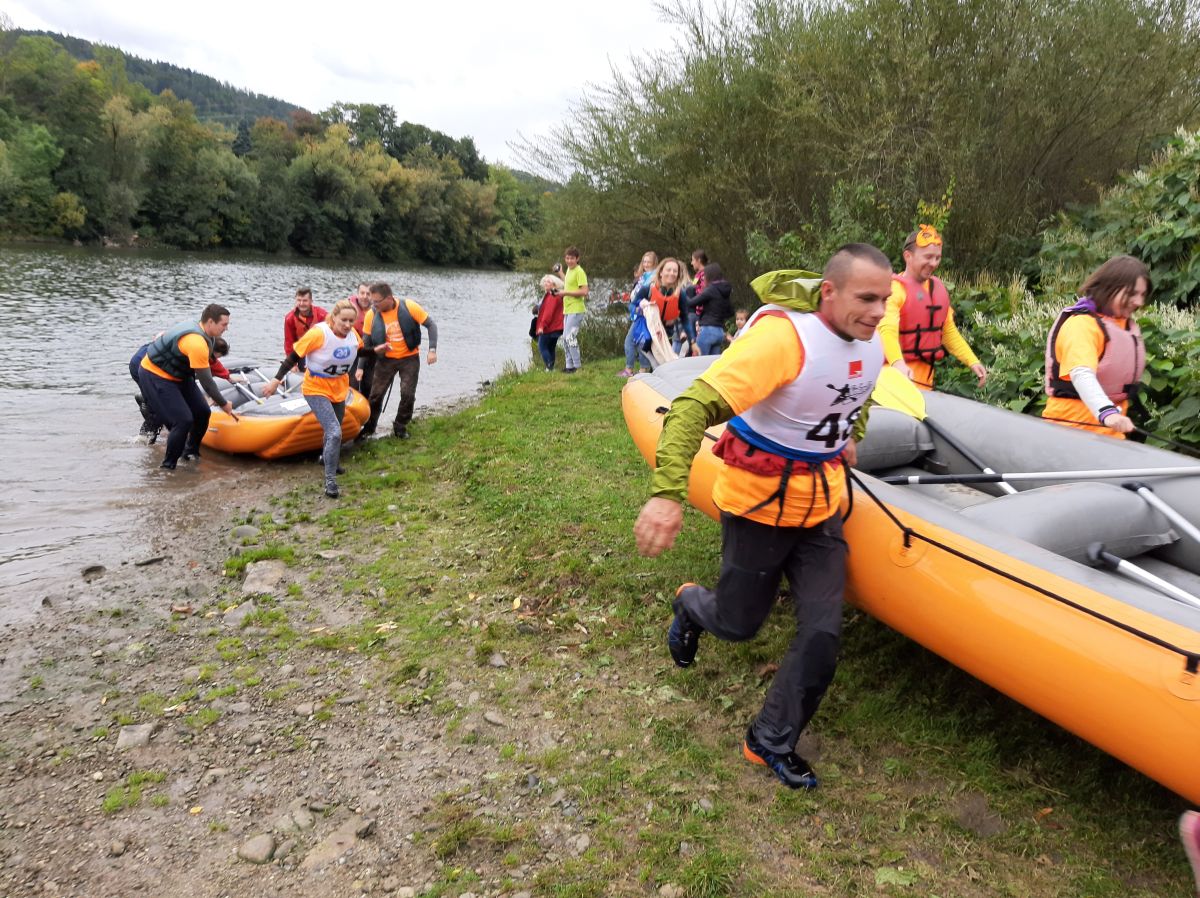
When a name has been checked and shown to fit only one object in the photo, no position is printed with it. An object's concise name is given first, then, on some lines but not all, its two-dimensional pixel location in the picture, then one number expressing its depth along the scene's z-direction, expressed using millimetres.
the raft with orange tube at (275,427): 7773
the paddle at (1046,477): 3482
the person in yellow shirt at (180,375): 7234
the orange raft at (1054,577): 2377
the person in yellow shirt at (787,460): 2682
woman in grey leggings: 6895
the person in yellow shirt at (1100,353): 3934
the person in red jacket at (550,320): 11883
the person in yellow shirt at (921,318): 4836
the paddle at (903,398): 4406
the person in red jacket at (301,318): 8641
